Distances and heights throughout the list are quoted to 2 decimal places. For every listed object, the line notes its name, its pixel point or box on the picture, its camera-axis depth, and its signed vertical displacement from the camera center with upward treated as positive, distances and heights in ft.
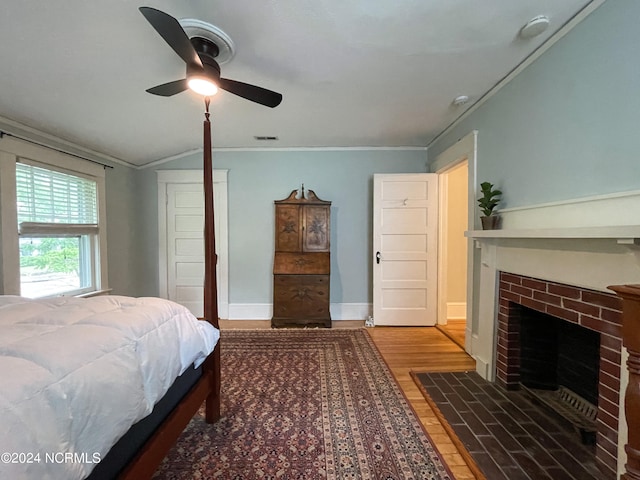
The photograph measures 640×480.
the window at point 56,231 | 8.24 -0.01
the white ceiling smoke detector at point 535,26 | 5.23 +3.89
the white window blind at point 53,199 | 8.14 +1.04
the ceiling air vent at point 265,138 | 11.35 +3.80
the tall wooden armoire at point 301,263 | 11.65 -1.32
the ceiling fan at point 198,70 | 4.21 +2.96
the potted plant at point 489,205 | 7.43 +0.71
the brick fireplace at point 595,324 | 4.42 -1.63
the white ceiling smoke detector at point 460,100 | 8.10 +3.83
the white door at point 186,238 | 12.80 -0.32
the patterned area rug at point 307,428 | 4.73 -3.94
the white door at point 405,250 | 11.66 -0.75
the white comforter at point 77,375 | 2.11 -1.42
